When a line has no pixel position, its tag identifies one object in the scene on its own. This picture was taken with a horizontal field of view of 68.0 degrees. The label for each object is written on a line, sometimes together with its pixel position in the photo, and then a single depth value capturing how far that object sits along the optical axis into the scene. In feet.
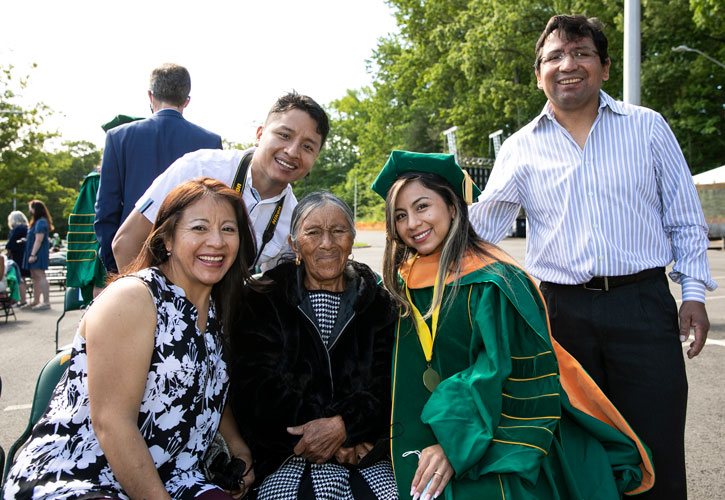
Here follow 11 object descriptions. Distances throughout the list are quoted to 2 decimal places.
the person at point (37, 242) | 33.14
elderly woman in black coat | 8.10
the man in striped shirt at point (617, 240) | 8.36
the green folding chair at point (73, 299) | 13.04
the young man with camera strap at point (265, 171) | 9.12
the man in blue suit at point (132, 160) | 10.82
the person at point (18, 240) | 36.06
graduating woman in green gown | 6.93
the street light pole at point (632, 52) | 22.65
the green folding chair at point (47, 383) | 7.55
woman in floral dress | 6.08
